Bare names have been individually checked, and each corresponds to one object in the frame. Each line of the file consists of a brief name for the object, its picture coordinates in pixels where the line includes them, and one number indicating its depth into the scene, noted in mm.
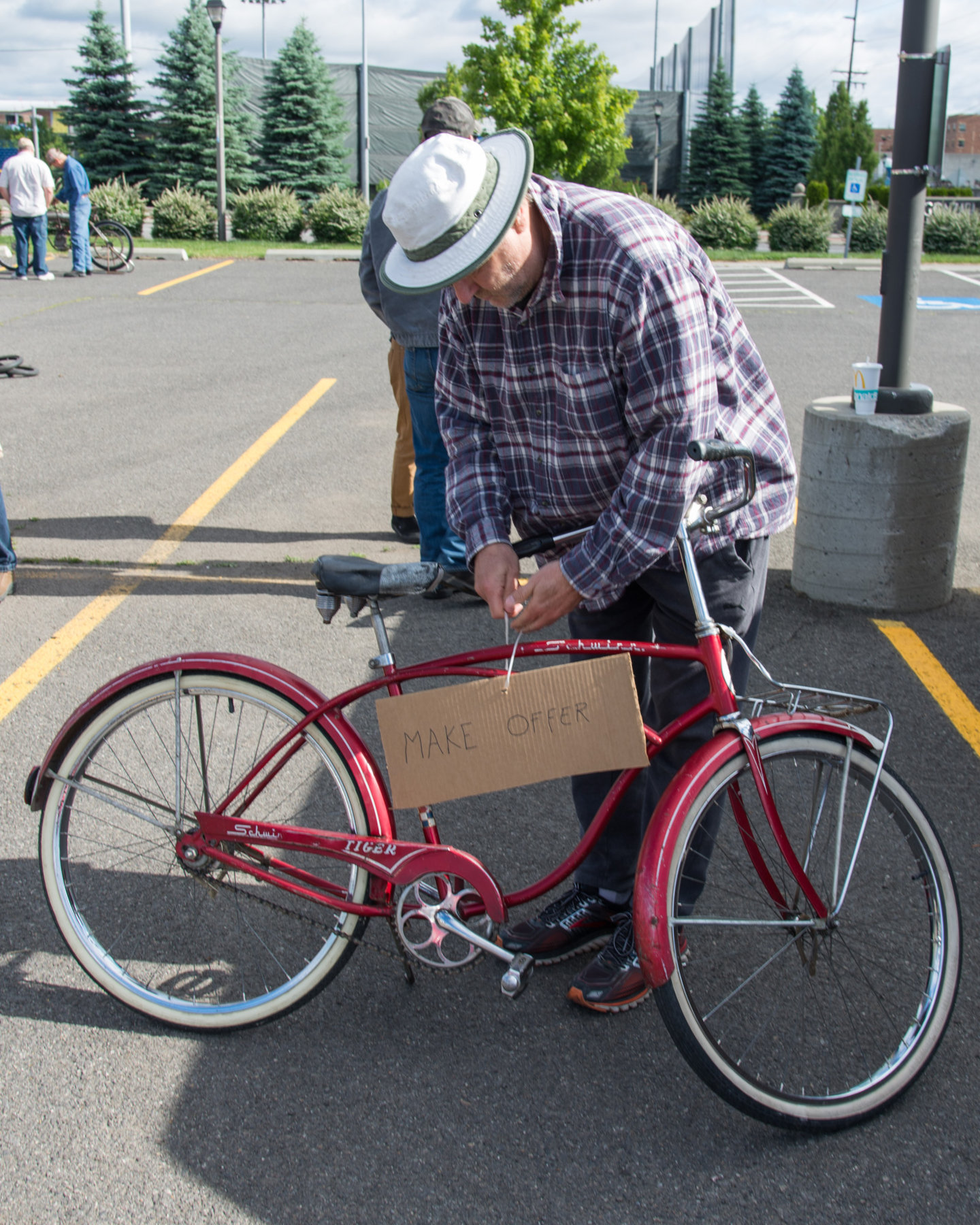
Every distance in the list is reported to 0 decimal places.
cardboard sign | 2307
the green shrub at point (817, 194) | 43031
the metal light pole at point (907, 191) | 4840
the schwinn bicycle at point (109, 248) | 18562
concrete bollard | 4875
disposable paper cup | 4934
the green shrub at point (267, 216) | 25734
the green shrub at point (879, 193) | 43962
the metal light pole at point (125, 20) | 39538
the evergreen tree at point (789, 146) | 52094
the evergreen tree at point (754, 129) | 52156
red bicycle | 2293
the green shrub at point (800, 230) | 26594
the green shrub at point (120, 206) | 23984
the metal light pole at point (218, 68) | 23047
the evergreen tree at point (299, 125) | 39719
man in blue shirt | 17484
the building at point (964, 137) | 169838
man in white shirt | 16312
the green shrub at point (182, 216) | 25016
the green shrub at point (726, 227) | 26281
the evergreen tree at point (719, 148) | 50688
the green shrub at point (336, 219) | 25438
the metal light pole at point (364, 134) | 44656
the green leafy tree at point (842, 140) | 53500
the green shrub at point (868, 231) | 26547
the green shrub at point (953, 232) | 25922
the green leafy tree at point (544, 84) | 35906
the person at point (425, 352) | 4543
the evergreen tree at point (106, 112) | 37312
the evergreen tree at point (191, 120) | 37406
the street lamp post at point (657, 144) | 51219
